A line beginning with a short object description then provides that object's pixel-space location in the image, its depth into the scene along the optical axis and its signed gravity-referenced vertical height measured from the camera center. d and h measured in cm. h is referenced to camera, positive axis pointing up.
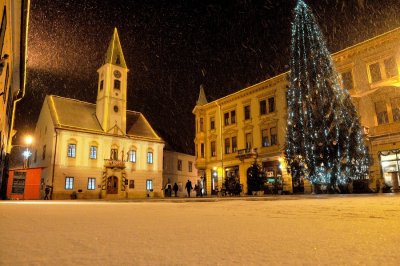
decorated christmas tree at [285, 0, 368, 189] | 2261 +522
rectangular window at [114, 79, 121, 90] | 4388 +1537
